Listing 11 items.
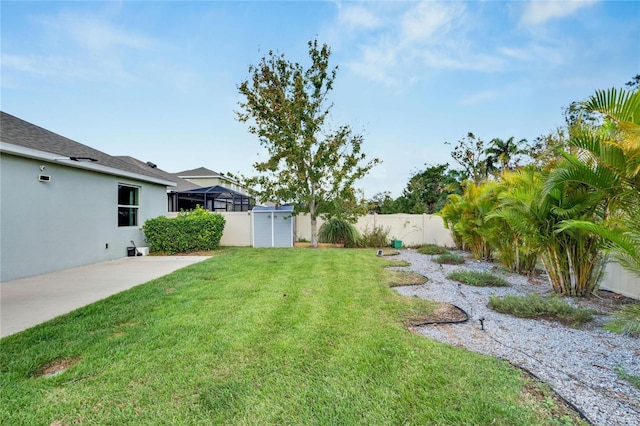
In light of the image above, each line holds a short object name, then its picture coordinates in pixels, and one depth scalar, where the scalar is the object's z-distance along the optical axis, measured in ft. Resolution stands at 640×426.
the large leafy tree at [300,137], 35.14
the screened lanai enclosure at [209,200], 51.13
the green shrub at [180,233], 32.12
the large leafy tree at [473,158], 58.90
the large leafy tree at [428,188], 62.90
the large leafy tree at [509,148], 53.65
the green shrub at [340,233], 38.88
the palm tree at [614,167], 8.87
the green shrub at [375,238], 38.91
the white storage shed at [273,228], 39.50
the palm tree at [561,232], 14.21
